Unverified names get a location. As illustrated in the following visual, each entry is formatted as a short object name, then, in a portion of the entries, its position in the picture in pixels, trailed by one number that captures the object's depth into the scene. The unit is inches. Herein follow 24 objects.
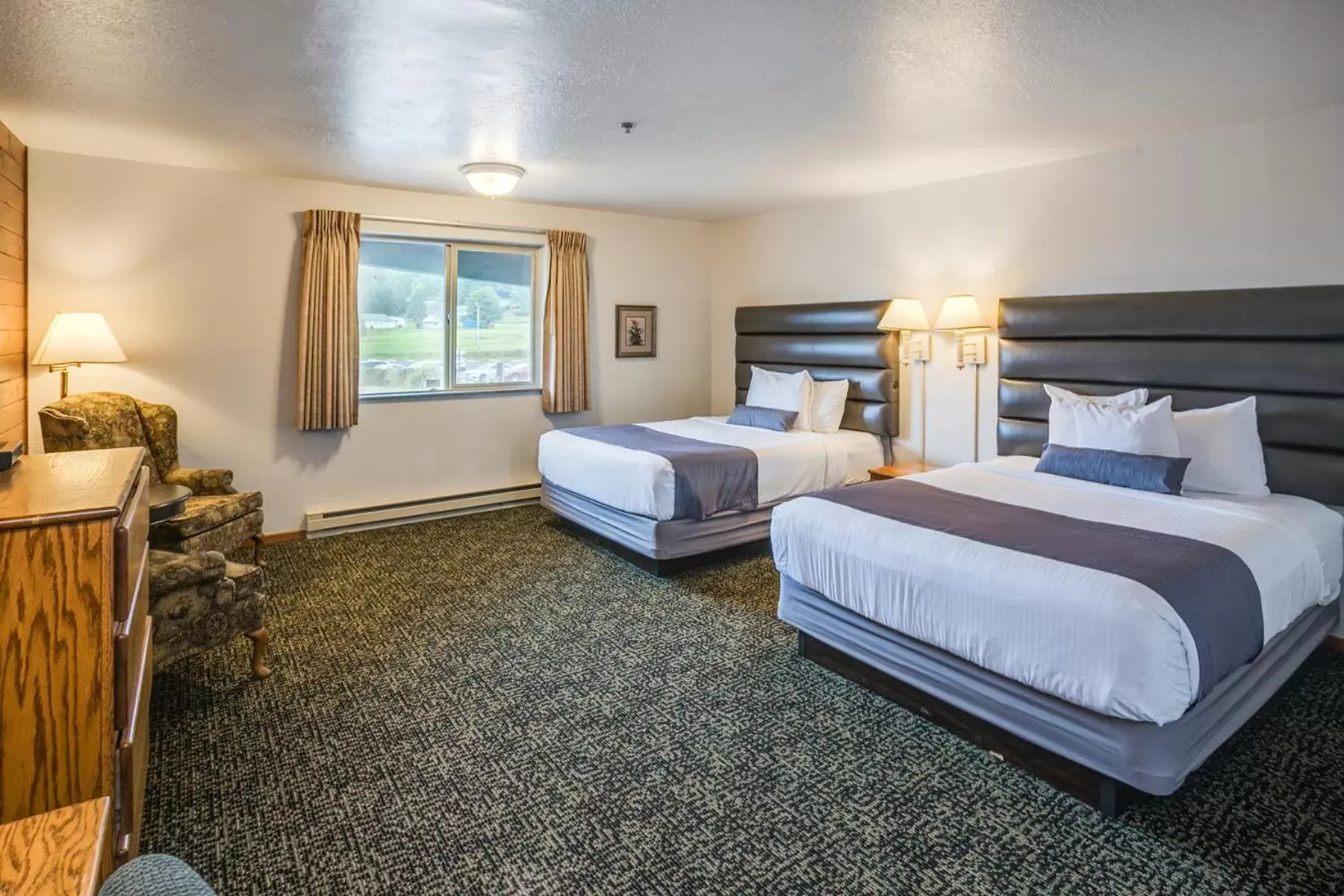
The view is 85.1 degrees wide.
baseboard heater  199.2
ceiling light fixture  169.5
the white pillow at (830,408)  211.5
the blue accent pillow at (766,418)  209.3
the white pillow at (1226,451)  130.7
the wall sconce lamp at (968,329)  175.9
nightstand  177.8
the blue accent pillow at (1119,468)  128.8
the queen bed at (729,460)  167.2
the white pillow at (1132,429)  134.3
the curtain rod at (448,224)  203.2
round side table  131.2
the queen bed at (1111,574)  82.5
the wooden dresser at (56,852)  35.7
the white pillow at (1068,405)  147.2
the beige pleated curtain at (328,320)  190.1
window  212.8
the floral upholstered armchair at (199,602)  102.5
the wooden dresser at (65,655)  58.0
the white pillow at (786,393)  213.8
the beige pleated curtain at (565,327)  230.5
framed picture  250.2
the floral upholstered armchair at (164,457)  144.6
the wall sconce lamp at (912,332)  189.0
